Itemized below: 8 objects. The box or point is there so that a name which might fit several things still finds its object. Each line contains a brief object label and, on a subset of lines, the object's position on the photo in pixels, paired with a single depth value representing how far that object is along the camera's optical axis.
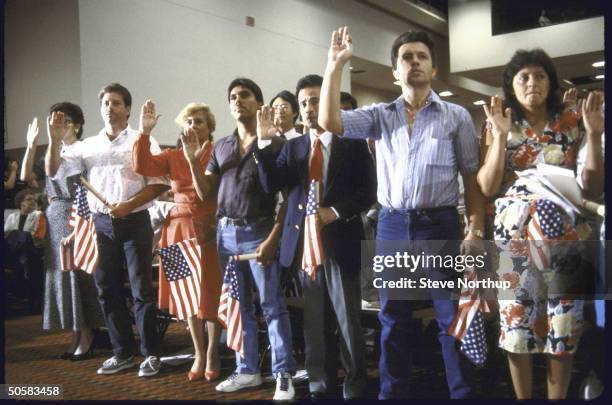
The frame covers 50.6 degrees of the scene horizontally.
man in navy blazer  2.76
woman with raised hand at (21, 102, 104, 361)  3.93
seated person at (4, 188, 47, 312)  5.76
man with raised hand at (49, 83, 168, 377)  3.61
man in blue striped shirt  2.40
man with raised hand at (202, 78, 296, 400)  3.03
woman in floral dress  2.20
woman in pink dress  3.42
